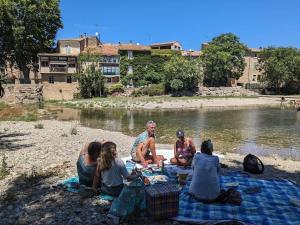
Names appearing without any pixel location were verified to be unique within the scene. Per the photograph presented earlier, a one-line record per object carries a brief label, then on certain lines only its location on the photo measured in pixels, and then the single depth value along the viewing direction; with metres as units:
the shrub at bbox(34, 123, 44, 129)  14.12
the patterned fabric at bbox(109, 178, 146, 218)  4.02
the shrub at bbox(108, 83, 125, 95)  39.65
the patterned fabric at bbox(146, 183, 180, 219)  4.05
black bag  6.56
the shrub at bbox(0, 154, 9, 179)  5.99
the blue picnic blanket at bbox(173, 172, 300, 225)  4.11
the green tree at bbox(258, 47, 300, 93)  43.01
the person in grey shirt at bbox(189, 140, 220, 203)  4.62
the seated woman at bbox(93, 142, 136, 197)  4.63
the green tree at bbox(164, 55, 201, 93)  38.67
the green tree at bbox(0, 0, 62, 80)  34.68
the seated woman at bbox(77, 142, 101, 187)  5.02
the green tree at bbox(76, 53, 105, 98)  37.87
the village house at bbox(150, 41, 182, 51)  51.46
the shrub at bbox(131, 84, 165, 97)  38.84
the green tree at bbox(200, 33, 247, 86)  42.13
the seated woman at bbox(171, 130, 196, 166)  6.72
